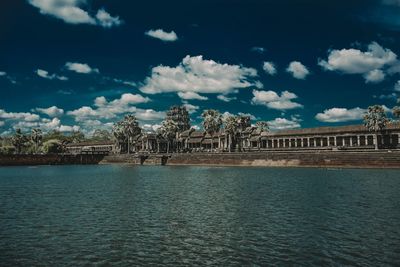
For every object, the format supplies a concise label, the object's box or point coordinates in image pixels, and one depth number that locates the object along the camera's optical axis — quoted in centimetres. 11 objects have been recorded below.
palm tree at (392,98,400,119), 8012
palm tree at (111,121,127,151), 15146
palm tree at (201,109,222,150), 12694
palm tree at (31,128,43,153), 15600
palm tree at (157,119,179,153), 13488
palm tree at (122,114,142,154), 14482
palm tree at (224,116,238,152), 11644
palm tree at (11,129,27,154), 15100
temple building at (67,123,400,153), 10075
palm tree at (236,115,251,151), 12858
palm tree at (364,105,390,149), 9288
